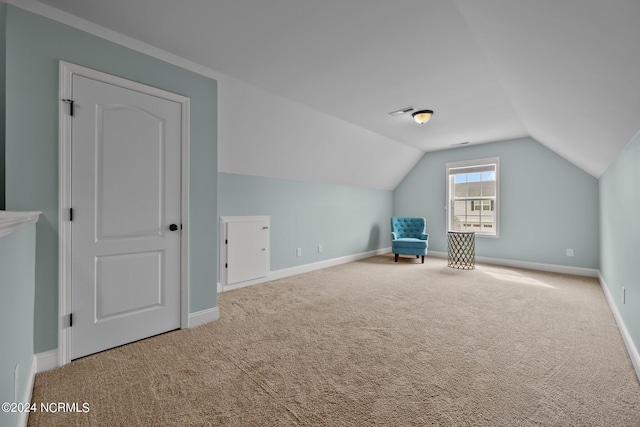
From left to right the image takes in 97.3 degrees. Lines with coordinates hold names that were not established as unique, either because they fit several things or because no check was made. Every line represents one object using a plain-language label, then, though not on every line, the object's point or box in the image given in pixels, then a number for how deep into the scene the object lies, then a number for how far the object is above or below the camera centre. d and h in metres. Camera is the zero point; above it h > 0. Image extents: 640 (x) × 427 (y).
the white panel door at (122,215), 2.08 -0.03
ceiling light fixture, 3.82 +1.34
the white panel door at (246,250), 3.92 -0.55
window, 5.64 +0.37
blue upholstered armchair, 5.70 -0.50
